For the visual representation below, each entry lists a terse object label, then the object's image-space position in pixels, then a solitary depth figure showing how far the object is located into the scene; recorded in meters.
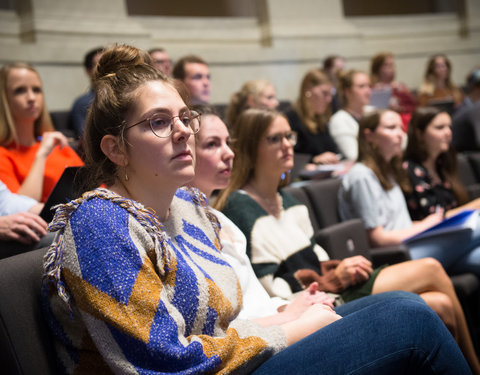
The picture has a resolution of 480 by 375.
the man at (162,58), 3.81
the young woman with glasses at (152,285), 1.09
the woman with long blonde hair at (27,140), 2.27
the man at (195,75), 3.70
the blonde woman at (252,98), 3.84
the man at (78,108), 3.50
